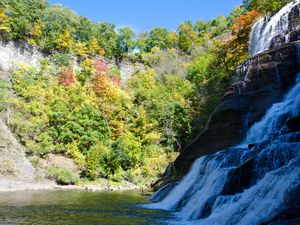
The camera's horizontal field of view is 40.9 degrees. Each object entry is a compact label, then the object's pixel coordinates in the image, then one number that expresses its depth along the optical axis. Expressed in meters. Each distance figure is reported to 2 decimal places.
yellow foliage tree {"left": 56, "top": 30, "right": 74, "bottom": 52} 60.50
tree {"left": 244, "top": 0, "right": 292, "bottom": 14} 44.56
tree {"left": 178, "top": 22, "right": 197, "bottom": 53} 82.44
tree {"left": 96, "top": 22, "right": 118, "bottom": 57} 69.06
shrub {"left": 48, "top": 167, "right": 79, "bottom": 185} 41.62
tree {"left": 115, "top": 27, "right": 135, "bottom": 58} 73.01
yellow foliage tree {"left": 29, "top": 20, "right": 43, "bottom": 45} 58.94
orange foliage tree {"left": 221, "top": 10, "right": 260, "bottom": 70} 43.53
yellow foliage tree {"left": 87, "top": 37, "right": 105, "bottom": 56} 65.52
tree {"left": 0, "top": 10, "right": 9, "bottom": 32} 54.28
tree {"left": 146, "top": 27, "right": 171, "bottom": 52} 83.69
